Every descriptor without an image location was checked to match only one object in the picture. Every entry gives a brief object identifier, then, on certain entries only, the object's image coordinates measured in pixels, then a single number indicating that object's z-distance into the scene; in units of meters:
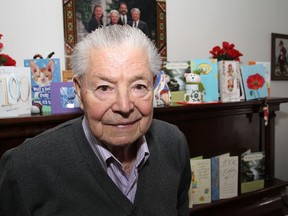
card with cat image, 1.25
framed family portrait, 1.52
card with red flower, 1.75
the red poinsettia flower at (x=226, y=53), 1.72
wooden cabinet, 1.60
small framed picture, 2.38
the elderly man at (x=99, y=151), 0.82
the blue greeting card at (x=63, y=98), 1.21
